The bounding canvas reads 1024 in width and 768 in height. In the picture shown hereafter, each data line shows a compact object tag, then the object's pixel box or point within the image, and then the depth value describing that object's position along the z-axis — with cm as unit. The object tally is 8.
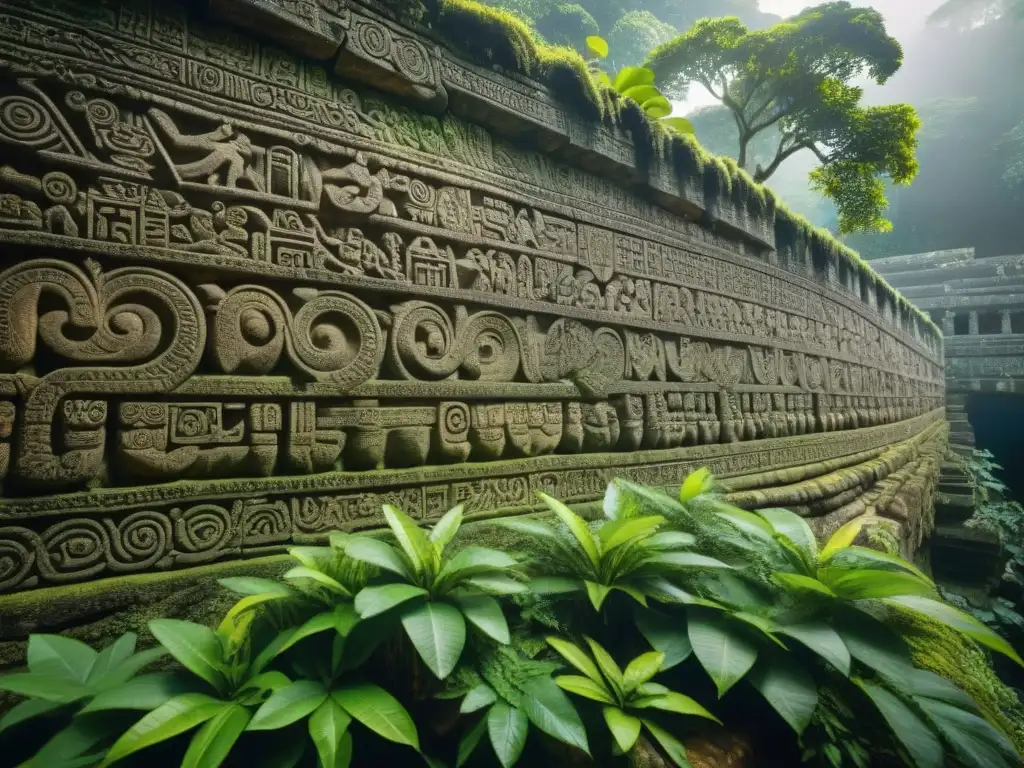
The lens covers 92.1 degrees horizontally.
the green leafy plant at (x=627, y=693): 129
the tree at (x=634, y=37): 2038
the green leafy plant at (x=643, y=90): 387
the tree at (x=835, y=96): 770
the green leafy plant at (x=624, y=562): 168
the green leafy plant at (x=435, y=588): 133
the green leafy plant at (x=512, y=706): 123
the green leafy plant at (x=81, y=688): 112
